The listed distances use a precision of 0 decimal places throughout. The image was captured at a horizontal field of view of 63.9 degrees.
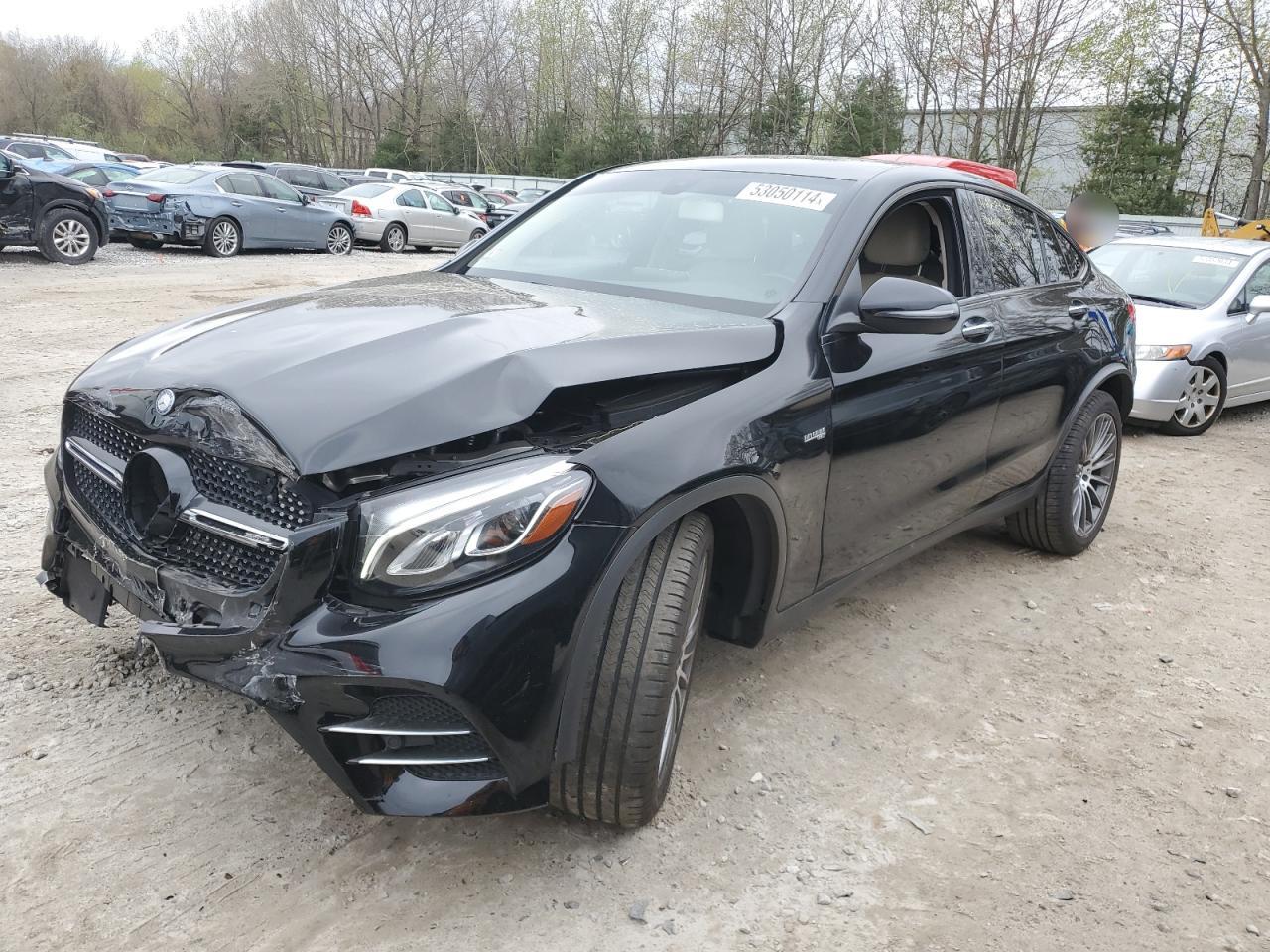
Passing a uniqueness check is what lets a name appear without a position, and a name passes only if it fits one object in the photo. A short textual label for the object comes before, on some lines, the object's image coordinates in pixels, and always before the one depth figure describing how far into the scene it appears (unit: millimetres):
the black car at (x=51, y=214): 13047
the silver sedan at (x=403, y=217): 20609
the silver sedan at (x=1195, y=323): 7988
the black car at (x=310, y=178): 22875
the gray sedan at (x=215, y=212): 15906
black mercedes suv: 2098
